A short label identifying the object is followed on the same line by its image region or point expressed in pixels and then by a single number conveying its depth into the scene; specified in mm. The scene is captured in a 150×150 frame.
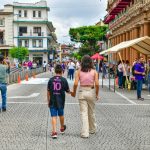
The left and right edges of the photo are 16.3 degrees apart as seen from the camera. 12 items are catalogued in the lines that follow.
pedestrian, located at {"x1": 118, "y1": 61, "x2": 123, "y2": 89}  30752
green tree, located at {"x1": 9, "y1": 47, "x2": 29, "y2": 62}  92875
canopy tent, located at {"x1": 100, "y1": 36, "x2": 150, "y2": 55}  27812
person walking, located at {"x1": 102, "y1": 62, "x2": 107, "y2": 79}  47844
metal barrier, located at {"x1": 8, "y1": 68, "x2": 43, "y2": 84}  37000
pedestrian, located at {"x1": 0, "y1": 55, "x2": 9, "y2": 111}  16500
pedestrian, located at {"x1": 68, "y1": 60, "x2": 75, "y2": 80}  44188
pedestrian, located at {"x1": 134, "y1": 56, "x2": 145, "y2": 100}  21533
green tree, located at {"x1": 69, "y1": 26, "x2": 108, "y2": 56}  105375
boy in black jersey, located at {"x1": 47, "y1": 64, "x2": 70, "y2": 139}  11539
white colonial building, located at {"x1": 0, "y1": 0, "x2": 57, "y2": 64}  110969
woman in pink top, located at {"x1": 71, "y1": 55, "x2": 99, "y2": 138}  11508
